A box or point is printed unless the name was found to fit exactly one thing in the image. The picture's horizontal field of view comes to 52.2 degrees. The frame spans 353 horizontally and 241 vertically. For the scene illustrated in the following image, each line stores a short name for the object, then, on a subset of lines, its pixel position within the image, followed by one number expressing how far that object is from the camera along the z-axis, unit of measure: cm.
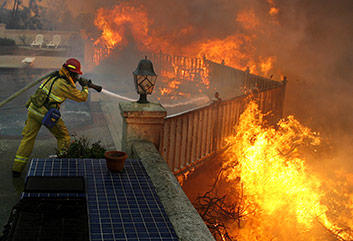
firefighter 536
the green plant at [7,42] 1946
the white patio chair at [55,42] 2583
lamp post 506
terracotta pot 364
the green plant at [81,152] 481
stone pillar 484
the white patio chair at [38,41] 2495
